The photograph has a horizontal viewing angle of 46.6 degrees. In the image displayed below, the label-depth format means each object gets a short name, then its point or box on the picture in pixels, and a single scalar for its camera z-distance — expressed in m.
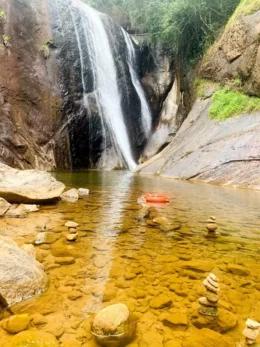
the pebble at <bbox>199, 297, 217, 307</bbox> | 2.15
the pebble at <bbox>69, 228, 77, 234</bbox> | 3.81
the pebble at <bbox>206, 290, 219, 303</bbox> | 2.13
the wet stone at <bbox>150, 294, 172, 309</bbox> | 2.29
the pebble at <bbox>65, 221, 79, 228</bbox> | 4.00
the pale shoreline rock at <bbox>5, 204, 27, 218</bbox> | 4.87
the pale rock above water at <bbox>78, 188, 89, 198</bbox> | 7.53
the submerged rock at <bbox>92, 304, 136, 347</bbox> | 1.82
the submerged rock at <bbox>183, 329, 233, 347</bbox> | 1.82
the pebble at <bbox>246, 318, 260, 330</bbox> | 1.48
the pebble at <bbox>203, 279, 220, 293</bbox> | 2.12
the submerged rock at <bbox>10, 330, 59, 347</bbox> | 1.73
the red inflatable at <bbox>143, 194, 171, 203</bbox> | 6.44
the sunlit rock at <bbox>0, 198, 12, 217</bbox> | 4.92
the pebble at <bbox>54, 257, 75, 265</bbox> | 3.03
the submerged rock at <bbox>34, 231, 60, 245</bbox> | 3.62
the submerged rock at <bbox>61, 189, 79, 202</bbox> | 6.75
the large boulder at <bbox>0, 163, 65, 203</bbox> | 5.55
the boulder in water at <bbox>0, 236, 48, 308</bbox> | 2.22
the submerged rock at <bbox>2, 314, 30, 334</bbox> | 1.92
